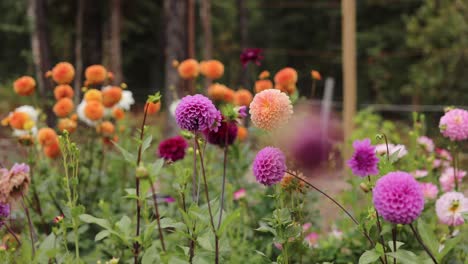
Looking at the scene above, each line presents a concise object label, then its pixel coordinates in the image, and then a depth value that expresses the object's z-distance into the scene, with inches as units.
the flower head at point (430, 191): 68.9
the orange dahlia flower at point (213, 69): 89.5
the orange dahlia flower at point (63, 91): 81.8
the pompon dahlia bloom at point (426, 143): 74.1
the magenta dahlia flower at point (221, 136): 61.6
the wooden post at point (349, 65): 156.6
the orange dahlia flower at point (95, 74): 78.8
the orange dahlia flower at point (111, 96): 80.8
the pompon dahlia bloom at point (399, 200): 29.7
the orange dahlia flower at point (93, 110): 80.9
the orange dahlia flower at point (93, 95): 78.3
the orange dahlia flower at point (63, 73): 78.9
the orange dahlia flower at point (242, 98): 84.0
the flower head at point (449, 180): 71.2
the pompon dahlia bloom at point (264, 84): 81.7
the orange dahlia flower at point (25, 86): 79.7
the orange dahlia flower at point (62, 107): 80.2
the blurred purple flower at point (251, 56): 79.1
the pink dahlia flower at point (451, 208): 52.4
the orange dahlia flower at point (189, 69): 89.4
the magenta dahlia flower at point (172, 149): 65.3
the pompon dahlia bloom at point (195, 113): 36.7
